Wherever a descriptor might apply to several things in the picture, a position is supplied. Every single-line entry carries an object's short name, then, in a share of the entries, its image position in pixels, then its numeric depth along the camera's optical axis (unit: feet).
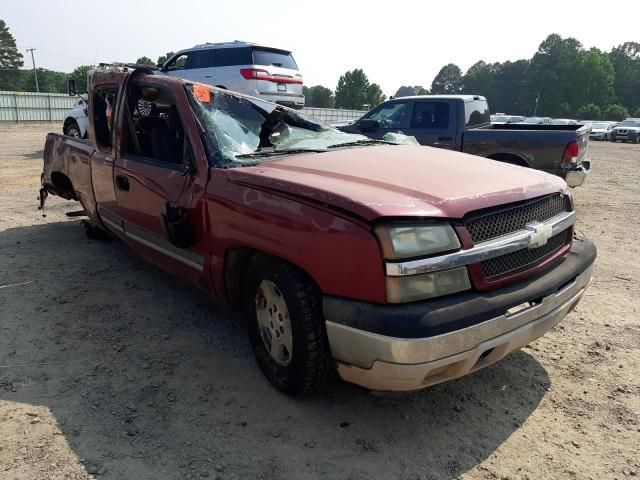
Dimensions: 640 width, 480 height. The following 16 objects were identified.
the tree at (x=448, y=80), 453.99
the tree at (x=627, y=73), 324.19
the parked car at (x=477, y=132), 22.82
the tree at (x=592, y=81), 306.96
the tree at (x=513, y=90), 342.44
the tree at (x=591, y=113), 246.06
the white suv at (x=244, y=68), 39.58
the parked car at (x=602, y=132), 114.51
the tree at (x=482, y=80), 393.29
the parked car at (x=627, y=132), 105.70
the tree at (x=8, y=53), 271.28
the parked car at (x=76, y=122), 38.22
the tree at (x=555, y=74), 318.45
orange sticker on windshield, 11.23
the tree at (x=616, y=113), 236.63
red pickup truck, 7.22
